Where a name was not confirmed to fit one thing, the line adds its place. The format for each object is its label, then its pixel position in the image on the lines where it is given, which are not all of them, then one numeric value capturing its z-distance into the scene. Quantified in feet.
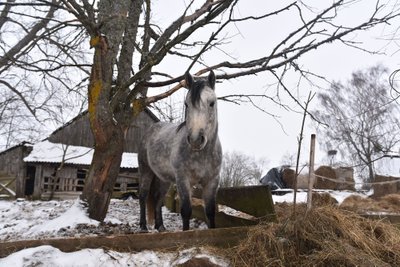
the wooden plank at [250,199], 14.10
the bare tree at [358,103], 84.64
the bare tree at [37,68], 22.12
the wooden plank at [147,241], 10.76
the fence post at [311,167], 12.64
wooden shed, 66.49
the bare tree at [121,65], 16.40
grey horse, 13.07
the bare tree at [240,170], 161.22
